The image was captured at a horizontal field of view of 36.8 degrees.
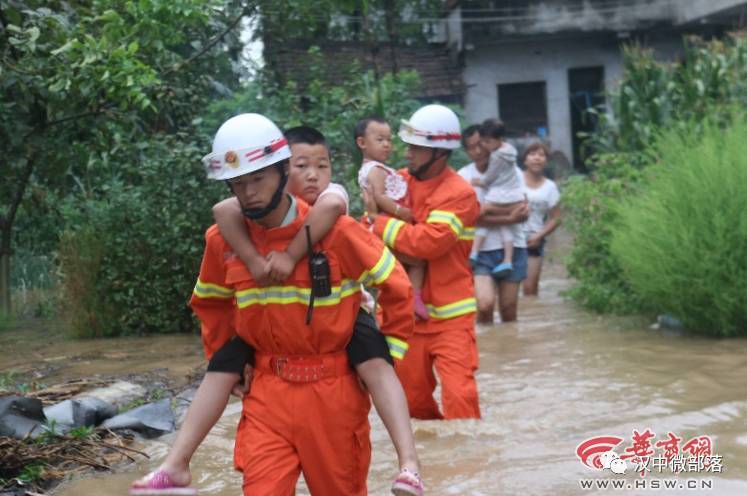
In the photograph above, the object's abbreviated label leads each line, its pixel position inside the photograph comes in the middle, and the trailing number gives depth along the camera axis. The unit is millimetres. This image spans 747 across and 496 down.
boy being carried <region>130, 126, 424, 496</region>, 4090
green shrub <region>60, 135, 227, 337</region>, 10406
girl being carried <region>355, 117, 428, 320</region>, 6414
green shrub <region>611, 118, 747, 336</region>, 9078
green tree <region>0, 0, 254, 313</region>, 8000
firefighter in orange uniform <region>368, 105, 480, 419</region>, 6270
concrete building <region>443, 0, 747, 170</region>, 26031
